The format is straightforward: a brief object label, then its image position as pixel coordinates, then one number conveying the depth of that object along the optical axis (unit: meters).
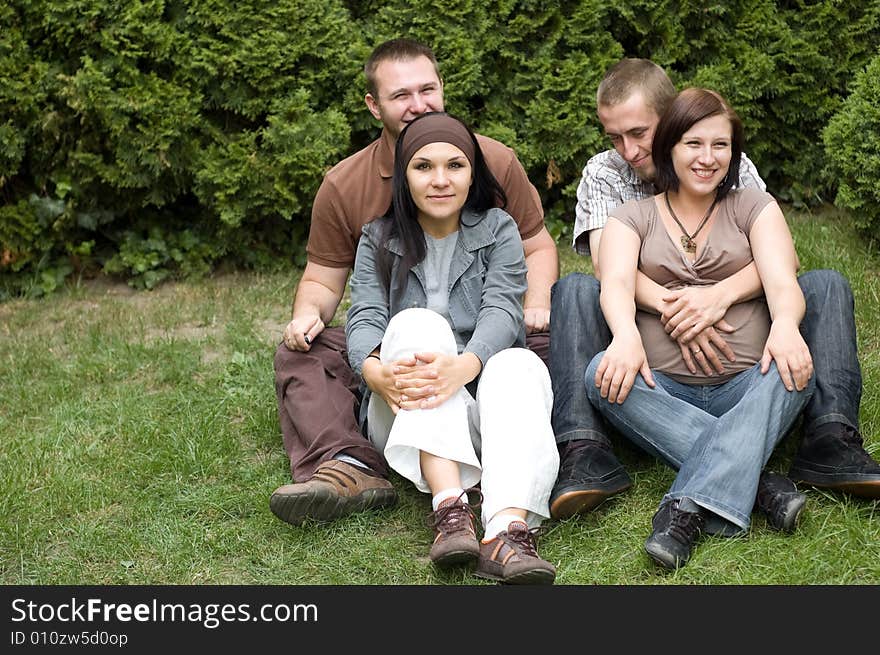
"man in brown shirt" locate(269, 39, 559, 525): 3.71
